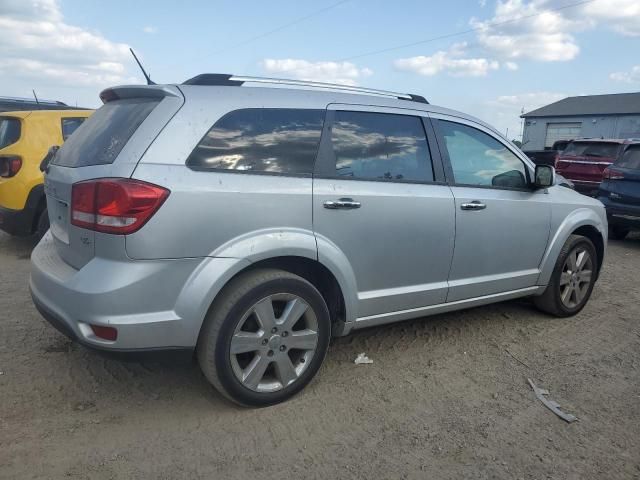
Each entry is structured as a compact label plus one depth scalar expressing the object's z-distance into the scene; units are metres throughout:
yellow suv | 5.85
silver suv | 2.58
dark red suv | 11.22
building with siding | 34.28
